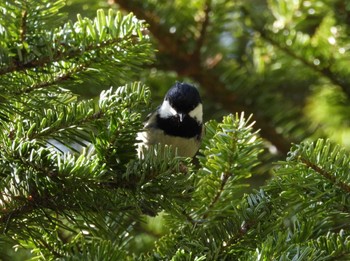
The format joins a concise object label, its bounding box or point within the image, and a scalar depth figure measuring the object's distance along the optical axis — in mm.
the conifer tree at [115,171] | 2200
